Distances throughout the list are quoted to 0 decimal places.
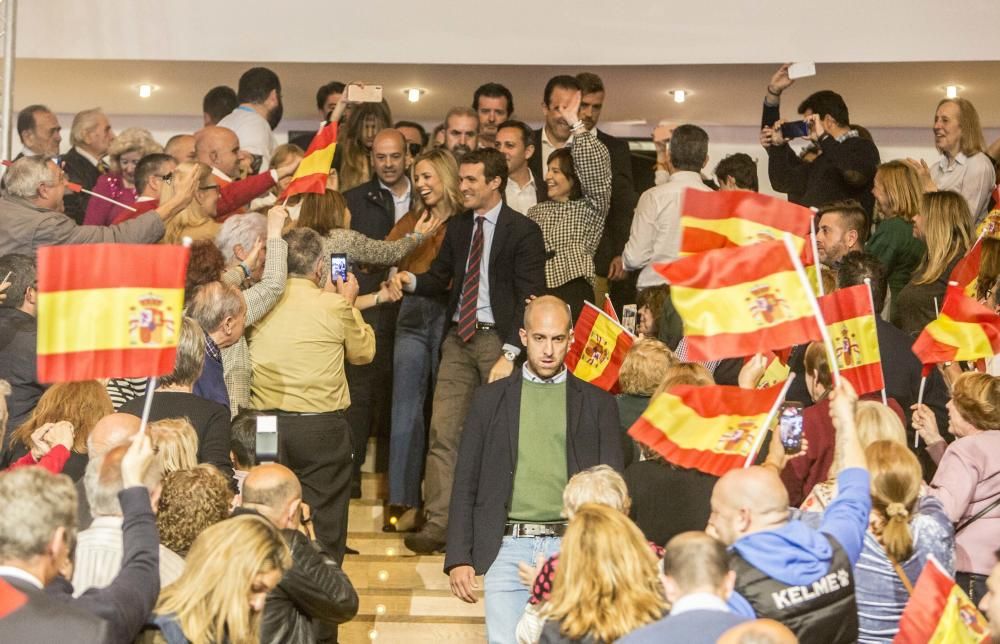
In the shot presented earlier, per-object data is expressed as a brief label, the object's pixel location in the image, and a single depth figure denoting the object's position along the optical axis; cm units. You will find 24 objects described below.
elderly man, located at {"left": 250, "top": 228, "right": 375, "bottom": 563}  791
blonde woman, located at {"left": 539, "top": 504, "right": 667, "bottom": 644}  500
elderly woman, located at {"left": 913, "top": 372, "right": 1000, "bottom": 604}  689
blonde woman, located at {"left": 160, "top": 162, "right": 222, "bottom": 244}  899
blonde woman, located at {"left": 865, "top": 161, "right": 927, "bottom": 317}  1009
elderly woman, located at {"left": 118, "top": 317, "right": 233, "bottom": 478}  658
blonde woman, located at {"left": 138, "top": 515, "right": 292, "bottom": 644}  479
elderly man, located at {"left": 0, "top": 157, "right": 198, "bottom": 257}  873
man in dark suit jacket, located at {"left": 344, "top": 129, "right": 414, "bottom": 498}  1003
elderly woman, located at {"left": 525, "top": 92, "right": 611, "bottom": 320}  988
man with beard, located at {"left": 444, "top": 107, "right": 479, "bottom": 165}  1071
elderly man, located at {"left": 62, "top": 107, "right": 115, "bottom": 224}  1105
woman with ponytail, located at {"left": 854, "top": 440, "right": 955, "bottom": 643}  562
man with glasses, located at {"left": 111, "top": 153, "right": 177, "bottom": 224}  938
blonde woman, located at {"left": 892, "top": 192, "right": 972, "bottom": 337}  925
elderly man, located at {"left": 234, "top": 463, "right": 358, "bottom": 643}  570
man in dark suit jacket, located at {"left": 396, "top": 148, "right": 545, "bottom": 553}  898
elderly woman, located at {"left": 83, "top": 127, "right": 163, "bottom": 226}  1045
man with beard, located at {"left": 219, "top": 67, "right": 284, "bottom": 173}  1109
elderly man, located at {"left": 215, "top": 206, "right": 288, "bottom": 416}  789
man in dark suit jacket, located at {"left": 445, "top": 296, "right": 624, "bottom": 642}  678
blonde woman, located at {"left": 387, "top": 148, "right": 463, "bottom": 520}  939
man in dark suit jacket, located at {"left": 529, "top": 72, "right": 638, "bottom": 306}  1096
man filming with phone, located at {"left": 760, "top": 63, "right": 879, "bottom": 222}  1059
